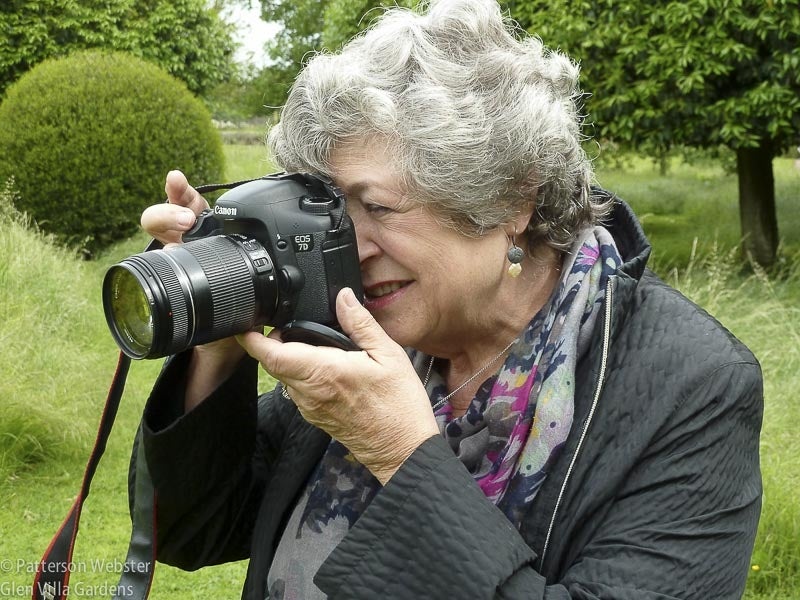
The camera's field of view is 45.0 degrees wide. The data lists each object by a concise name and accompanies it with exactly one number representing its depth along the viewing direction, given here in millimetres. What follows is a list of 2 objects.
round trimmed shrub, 8133
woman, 1369
